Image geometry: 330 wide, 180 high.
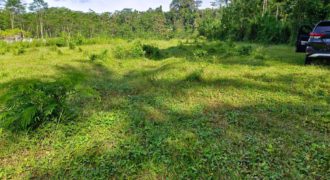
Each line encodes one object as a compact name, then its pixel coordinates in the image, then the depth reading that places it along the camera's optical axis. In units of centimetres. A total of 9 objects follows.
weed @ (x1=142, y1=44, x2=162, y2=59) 1103
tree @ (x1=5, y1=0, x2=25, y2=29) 4980
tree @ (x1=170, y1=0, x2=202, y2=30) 7006
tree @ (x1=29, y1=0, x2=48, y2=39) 4912
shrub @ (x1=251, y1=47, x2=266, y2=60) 940
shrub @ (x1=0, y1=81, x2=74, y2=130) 332
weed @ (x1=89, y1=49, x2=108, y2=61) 997
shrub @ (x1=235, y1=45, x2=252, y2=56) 1023
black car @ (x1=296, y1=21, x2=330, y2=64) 659
